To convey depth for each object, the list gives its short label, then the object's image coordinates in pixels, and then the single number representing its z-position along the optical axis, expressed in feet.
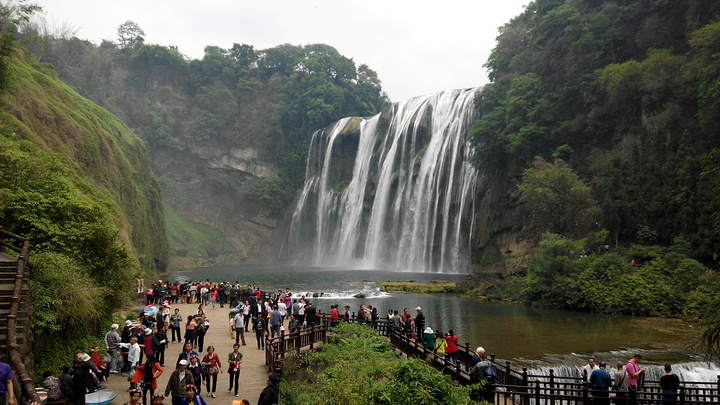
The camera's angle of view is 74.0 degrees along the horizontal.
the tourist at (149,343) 40.96
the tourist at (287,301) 75.16
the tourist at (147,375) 35.01
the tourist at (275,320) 55.26
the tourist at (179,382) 31.60
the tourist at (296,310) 63.93
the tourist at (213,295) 89.18
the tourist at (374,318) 57.55
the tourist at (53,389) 31.12
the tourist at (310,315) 59.26
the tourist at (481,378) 33.51
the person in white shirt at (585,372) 38.25
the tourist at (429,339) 48.83
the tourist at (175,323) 55.83
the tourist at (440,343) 47.67
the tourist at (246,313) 64.29
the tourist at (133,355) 40.40
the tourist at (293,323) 58.07
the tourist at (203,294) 93.40
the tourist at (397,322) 55.06
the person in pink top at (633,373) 37.42
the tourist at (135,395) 29.96
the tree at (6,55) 70.59
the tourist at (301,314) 64.13
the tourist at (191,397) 30.89
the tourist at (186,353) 32.86
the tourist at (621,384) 35.60
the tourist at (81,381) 32.07
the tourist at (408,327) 52.01
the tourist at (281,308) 60.34
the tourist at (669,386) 35.53
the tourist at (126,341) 42.80
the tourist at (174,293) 92.89
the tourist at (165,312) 55.76
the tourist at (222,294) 92.32
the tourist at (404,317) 59.17
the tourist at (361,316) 58.21
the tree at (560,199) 111.45
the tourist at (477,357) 38.73
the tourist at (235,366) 39.19
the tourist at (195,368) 34.96
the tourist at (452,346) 45.75
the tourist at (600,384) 36.11
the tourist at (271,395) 30.37
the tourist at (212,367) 38.45
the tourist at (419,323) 56.75
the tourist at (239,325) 54.19
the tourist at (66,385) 31.37
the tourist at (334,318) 56.44
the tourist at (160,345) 42.02
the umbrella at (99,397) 32.96
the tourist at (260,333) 55.42
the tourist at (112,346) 43.49
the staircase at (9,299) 34.40
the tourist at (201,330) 50.22
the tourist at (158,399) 28.81
